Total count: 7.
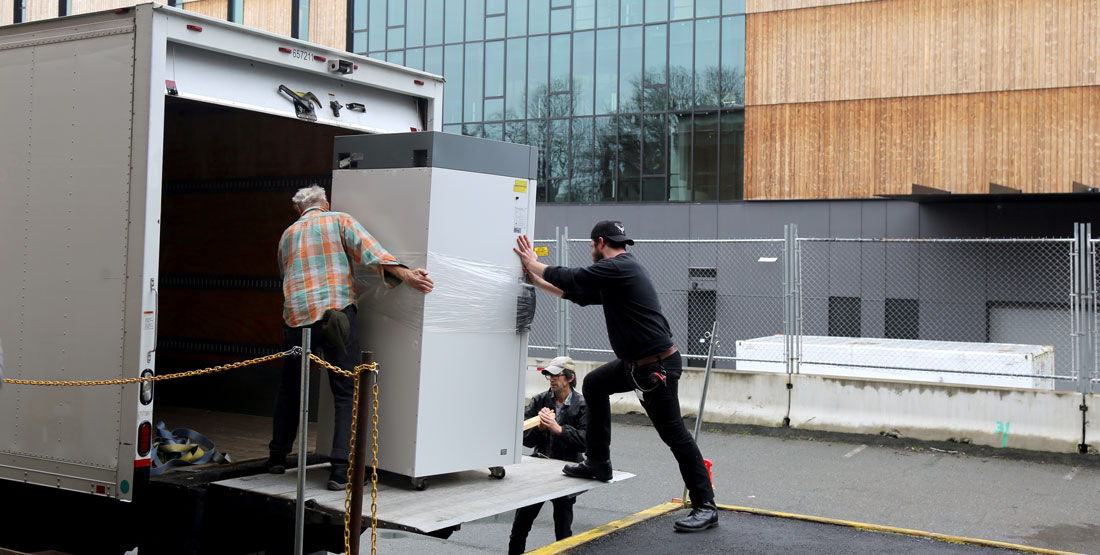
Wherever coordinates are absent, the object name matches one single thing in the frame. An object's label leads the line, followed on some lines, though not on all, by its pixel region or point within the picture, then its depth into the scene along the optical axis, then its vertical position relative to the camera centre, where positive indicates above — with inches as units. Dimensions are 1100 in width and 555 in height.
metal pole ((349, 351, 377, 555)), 179.3 -31.8
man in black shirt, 221.1 -10.7
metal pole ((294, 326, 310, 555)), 181.5 -28.9
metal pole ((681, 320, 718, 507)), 257.4 -15.9
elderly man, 207.2 +1.4
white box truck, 188.9 +8.7
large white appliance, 206.8 +0.3
